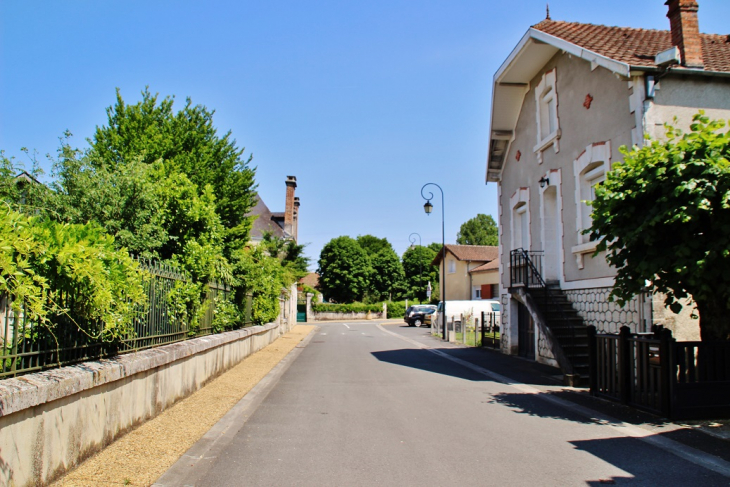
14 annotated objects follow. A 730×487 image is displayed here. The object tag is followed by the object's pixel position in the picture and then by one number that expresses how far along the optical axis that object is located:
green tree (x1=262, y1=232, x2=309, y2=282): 32.09
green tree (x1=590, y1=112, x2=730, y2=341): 6.97
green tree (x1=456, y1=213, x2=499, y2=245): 90.09
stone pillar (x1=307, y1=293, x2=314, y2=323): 53.19
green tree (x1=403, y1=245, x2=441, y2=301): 75.31
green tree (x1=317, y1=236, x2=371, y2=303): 67.75
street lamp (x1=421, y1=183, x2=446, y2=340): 25.78
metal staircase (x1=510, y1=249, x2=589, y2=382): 11.82
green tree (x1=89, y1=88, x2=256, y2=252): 20.59
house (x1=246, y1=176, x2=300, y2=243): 52.57
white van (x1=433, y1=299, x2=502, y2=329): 36.88
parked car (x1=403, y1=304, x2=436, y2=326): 42.73
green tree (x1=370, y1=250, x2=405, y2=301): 71.81
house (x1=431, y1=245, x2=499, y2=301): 44.53
